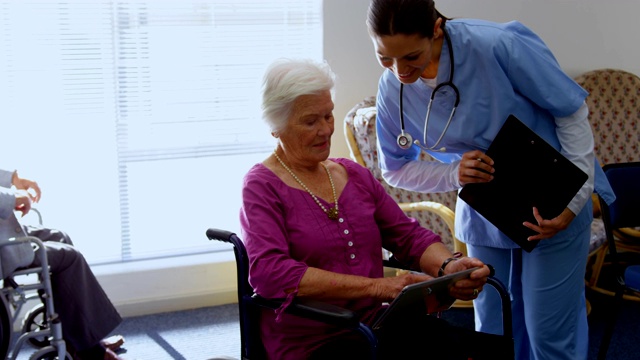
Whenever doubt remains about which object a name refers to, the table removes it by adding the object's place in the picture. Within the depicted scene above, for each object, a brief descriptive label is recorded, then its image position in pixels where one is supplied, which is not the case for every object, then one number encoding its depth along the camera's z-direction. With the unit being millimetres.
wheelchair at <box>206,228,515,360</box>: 1806
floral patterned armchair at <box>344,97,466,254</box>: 3344
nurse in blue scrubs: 1897
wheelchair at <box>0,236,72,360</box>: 2535
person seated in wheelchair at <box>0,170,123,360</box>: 2752
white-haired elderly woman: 1810
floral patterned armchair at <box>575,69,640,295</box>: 4023
